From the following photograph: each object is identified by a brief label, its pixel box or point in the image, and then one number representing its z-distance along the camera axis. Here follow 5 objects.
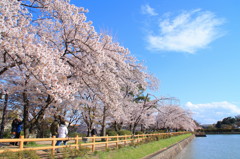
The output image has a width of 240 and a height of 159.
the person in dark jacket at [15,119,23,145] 10.57
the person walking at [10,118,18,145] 10.70
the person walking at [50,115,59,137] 10.45
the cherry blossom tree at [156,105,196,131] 37.57
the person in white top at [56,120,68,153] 8.63
